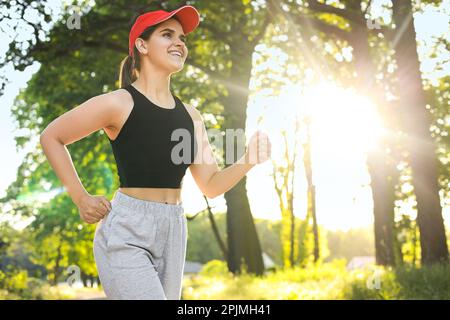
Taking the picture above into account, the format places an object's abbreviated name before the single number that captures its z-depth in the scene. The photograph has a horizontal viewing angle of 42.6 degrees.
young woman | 2.82
